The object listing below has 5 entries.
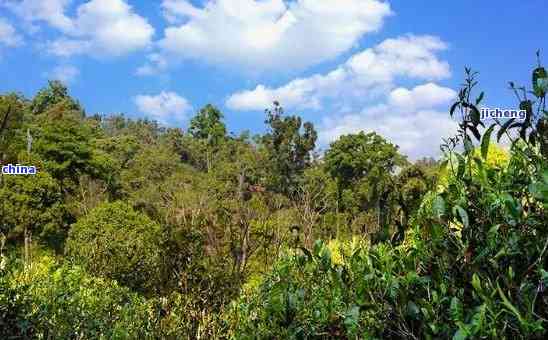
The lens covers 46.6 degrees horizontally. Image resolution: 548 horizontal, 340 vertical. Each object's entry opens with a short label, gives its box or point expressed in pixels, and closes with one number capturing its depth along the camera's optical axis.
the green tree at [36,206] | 25.34
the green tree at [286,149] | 41.75
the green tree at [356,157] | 37.34
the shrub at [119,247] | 9.16
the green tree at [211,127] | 55.09
